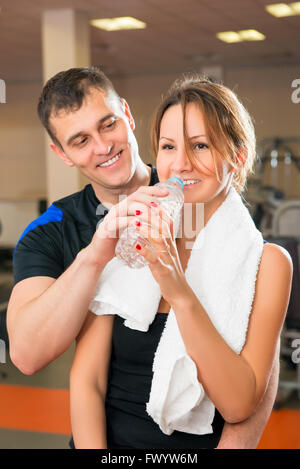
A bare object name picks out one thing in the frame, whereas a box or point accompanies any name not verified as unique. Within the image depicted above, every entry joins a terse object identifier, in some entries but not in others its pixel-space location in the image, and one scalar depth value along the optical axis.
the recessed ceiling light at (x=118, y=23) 5.41
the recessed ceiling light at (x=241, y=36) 6.12
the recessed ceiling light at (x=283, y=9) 4.98
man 0.98
